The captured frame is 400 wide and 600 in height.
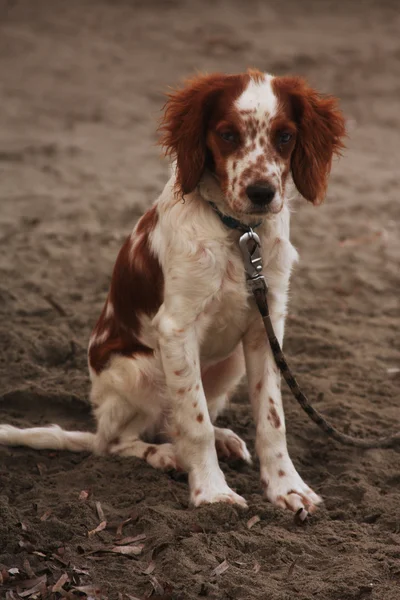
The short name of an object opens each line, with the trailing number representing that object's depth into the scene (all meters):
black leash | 8.68
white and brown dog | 8.37
